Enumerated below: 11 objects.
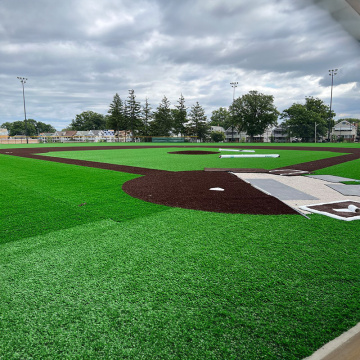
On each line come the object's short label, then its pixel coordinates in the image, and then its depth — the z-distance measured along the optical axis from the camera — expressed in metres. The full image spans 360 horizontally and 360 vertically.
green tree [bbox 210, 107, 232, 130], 103.69
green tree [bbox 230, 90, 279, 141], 62.66
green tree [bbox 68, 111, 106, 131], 100.44
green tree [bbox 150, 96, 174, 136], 67.25
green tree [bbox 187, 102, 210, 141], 66.50
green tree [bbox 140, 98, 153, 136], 68.31
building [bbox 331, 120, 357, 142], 80.94
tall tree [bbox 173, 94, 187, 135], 67.44
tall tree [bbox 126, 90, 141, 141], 66.88
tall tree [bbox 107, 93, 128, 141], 66.25
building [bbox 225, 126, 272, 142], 88.76
